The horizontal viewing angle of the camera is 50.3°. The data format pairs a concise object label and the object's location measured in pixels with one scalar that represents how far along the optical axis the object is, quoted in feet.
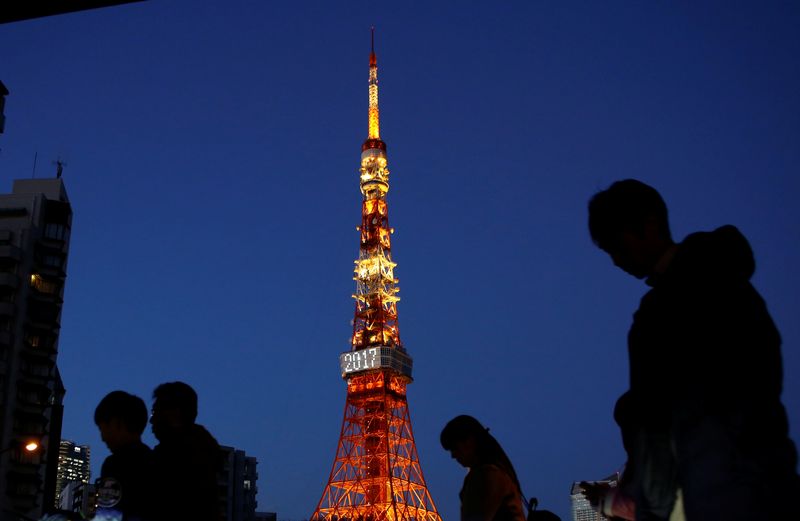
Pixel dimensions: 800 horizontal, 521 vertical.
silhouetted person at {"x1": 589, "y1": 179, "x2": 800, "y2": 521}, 6.32
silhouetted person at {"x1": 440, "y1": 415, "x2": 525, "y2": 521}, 14.34
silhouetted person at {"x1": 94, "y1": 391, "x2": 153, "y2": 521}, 12.45
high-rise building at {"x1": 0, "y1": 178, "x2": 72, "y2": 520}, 113.50
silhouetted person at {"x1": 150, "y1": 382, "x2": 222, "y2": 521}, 12.81
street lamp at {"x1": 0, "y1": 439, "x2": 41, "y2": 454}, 49.80
